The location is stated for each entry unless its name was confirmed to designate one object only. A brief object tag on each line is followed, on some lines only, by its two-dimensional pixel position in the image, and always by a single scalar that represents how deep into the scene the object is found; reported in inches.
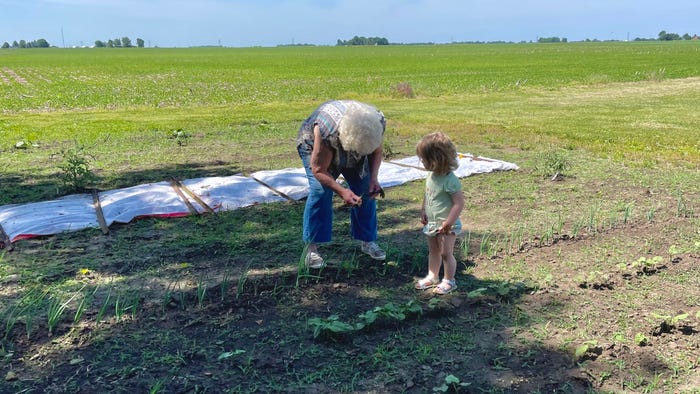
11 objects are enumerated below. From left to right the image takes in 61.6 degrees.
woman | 149.6
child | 147.6
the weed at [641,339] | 126.8
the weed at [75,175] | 269.1
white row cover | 222.1
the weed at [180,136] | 409.1
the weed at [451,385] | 110.1
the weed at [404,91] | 787.4
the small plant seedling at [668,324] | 133.2
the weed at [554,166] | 285.6
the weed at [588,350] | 120.5
